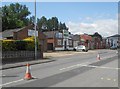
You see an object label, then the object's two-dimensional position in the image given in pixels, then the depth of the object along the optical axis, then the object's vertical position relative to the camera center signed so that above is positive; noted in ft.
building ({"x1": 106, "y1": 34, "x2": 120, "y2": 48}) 490.77 +12.08
